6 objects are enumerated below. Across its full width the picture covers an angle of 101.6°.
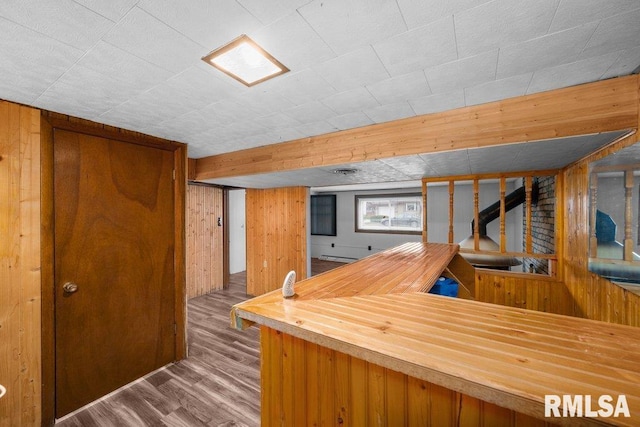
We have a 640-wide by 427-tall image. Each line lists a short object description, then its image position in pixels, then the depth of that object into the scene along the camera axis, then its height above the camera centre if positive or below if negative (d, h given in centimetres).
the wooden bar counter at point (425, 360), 69 -45
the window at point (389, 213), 731 -1
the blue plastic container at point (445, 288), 224 -66
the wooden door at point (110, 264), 201 -44
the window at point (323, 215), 847 -7
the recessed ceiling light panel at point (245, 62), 122 +78
